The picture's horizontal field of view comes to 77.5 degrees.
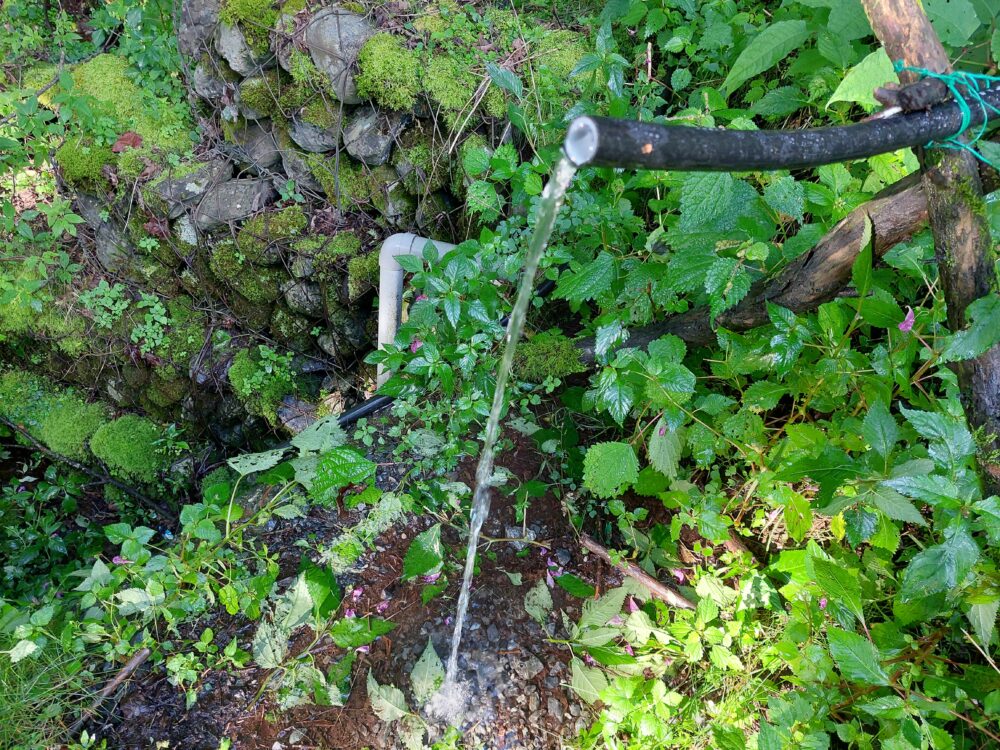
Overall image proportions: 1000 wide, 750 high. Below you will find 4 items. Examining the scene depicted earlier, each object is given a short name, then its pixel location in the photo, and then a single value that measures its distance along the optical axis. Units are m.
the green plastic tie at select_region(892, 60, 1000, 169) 1.28
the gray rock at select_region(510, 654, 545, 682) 1.93
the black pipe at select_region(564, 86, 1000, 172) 0.98
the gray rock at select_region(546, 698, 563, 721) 1.87
